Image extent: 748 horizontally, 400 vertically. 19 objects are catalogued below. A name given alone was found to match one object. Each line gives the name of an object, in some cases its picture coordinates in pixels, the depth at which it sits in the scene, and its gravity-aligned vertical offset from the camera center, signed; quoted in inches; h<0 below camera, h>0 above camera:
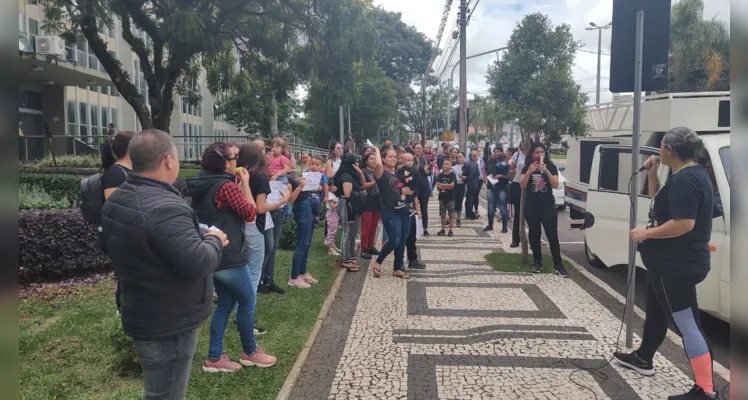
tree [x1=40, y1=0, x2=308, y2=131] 432.1 +117.5
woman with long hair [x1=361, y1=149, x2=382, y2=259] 307.4 -26.2
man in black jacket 99.8 -19.4
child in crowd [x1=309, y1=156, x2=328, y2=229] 323.1 -16.4
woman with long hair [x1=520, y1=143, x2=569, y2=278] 302.7 -25.1
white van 193.0 -16.7
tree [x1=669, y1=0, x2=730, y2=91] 700.3 +166.0
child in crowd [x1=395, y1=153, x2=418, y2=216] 296.4 -12.6
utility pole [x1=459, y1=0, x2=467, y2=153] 687.1 +109.2
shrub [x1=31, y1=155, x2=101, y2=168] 707.7 -5.5
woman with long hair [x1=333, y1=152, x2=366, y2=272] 302.5 -25.5
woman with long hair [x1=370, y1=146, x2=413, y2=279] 293.3 -31.7
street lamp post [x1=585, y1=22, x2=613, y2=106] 1181.7 +263.6
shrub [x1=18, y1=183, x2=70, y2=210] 335.8 -30.2
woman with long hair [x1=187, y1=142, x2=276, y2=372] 156.6 -20.1
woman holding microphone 146.0 -23.7
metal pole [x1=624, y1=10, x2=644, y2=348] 182.9 +0.6
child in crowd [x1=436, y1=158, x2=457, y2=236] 430.3 -24.3
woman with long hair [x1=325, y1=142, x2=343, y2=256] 348.2 -39.7
